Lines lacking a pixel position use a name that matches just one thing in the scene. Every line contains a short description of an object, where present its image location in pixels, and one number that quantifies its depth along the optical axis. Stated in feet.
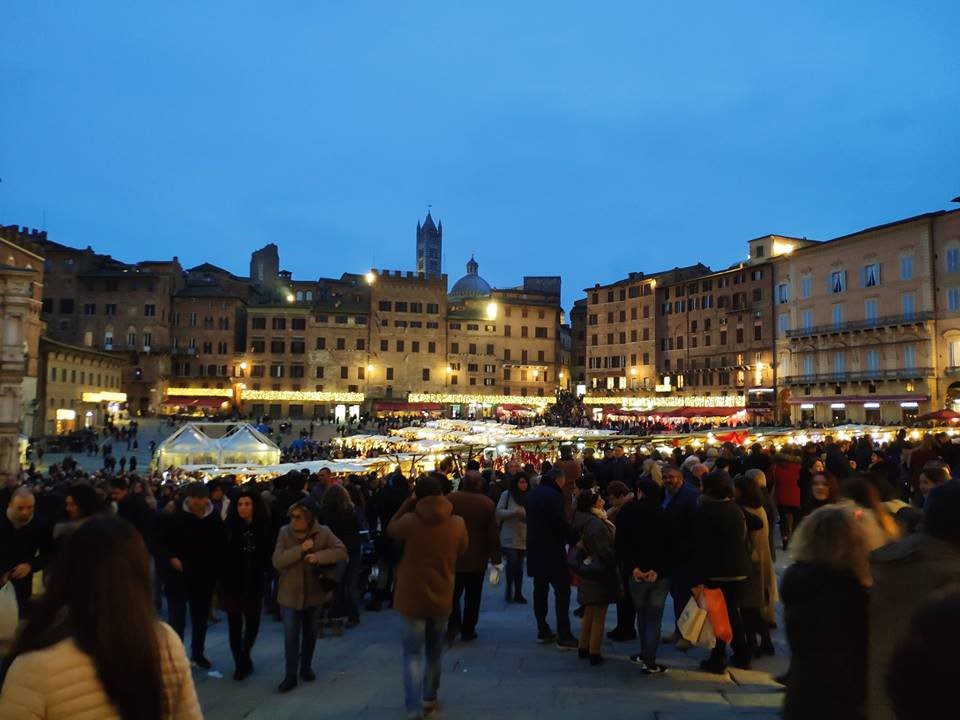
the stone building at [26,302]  126.93
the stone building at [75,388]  161.27
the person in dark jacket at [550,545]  23.47
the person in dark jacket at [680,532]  20.61
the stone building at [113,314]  211.00
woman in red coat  37.55
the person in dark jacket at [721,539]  19.93
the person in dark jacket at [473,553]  24.34
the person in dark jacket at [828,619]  10.47
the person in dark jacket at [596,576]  21.12
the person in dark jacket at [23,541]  19.03
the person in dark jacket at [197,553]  21.50
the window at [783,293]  182.70
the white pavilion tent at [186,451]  77.65
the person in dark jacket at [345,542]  26.08
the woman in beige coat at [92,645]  6.75
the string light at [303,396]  224.74
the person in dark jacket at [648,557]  20.40
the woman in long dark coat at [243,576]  21.08
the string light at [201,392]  222.28
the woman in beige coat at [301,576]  20.02
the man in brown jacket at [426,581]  17.63
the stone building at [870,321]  149.07
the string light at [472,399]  230.48
